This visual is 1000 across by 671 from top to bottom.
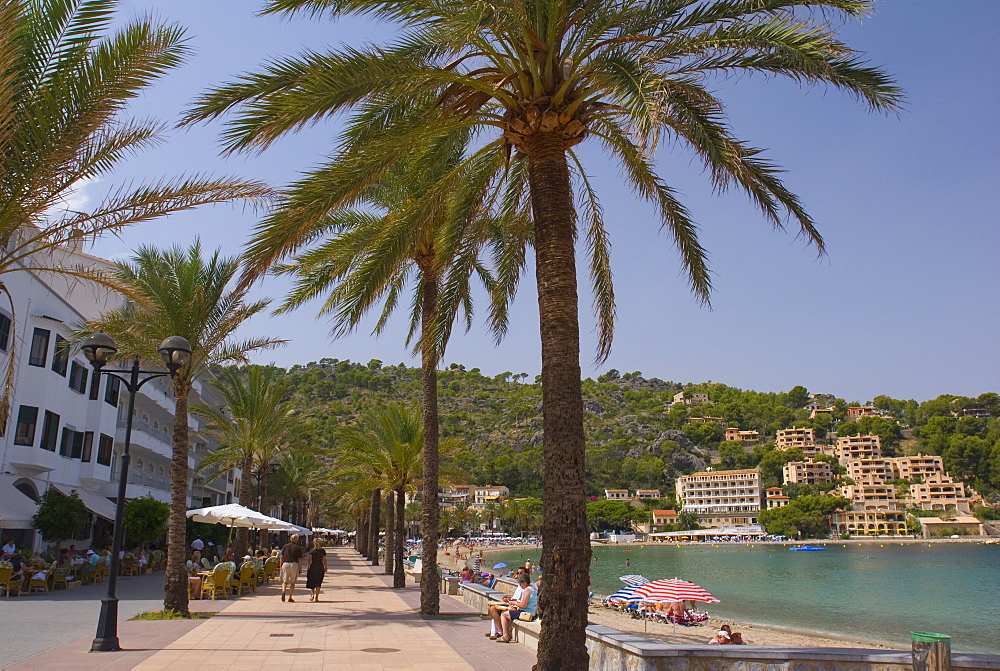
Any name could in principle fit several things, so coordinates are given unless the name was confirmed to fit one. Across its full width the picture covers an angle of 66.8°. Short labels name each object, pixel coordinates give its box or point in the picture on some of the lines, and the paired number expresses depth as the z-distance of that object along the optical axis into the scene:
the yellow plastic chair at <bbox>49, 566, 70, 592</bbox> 21.44
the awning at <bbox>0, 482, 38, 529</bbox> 21.86
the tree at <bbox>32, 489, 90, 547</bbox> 23.55
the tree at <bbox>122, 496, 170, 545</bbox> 28.59
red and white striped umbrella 23.14
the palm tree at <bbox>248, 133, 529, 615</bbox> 8.83
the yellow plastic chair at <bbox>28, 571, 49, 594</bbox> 19.88
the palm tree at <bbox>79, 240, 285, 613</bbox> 15.91
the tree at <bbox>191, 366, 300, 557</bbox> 31.41
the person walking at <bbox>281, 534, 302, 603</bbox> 19.28
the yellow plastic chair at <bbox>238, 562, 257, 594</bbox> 21.48
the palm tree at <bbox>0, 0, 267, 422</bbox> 7.62
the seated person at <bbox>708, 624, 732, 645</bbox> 17.88
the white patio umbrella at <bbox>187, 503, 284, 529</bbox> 23.80
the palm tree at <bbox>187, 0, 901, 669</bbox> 7.43
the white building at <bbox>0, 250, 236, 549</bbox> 25.23
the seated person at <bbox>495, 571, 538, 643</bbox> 12.73
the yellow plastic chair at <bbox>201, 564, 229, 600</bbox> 19.27
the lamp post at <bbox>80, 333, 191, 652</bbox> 10.79
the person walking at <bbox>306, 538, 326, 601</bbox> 19.62
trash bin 6.95
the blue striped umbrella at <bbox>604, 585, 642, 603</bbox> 25.70
